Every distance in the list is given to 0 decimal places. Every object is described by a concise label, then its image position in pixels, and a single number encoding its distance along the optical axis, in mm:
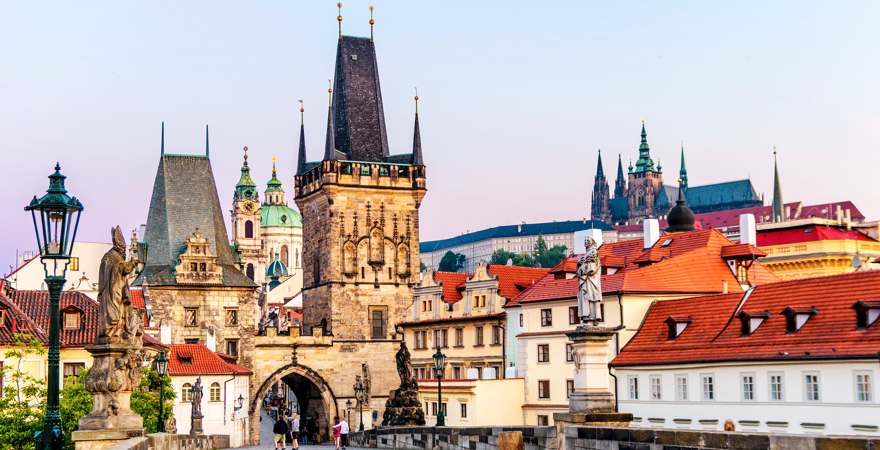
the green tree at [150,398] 41719
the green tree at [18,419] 33688
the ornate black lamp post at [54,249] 16344
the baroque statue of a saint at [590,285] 26000
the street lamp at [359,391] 68650
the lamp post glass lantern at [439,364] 40531
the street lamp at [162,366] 37094
